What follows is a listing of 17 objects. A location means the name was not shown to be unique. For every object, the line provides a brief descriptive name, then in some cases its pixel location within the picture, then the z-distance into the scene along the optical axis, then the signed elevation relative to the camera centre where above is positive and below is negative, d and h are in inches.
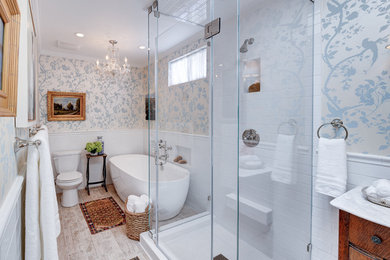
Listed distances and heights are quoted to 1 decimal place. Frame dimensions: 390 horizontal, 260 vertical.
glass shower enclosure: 62.4 +0.1
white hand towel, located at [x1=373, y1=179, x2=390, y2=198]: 38.7 -11.8
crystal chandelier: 120.5 +34.6
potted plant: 146.1 -16.2
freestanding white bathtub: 86.4 -26.9
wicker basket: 90.5 -43.1
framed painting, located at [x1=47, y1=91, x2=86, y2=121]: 143.8 +13.3
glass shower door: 61.7 -2.9
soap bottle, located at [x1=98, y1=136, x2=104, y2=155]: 158.6 -11.2
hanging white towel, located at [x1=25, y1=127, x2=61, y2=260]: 38.2 -15.7
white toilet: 123.2 -31.7
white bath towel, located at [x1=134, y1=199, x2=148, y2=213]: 92.3 -36.6
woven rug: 104.1 -49.9
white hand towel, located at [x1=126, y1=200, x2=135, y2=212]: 93.4 -37.0
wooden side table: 149.4 -38.2
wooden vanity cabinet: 34.5 -20.1
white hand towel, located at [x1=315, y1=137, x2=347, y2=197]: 50.6 -10.4
